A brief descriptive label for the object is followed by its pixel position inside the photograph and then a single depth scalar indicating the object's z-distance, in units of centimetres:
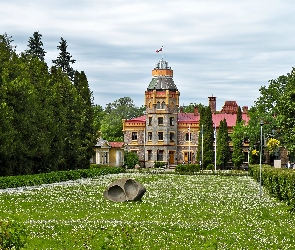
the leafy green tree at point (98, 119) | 6838
